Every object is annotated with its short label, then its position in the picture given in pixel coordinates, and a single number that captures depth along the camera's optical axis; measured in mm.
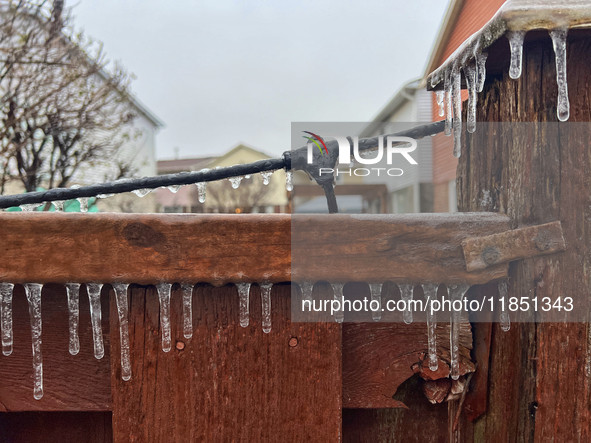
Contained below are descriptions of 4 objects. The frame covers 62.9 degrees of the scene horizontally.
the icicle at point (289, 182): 477
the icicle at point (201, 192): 455
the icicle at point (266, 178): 413
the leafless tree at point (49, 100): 5571
